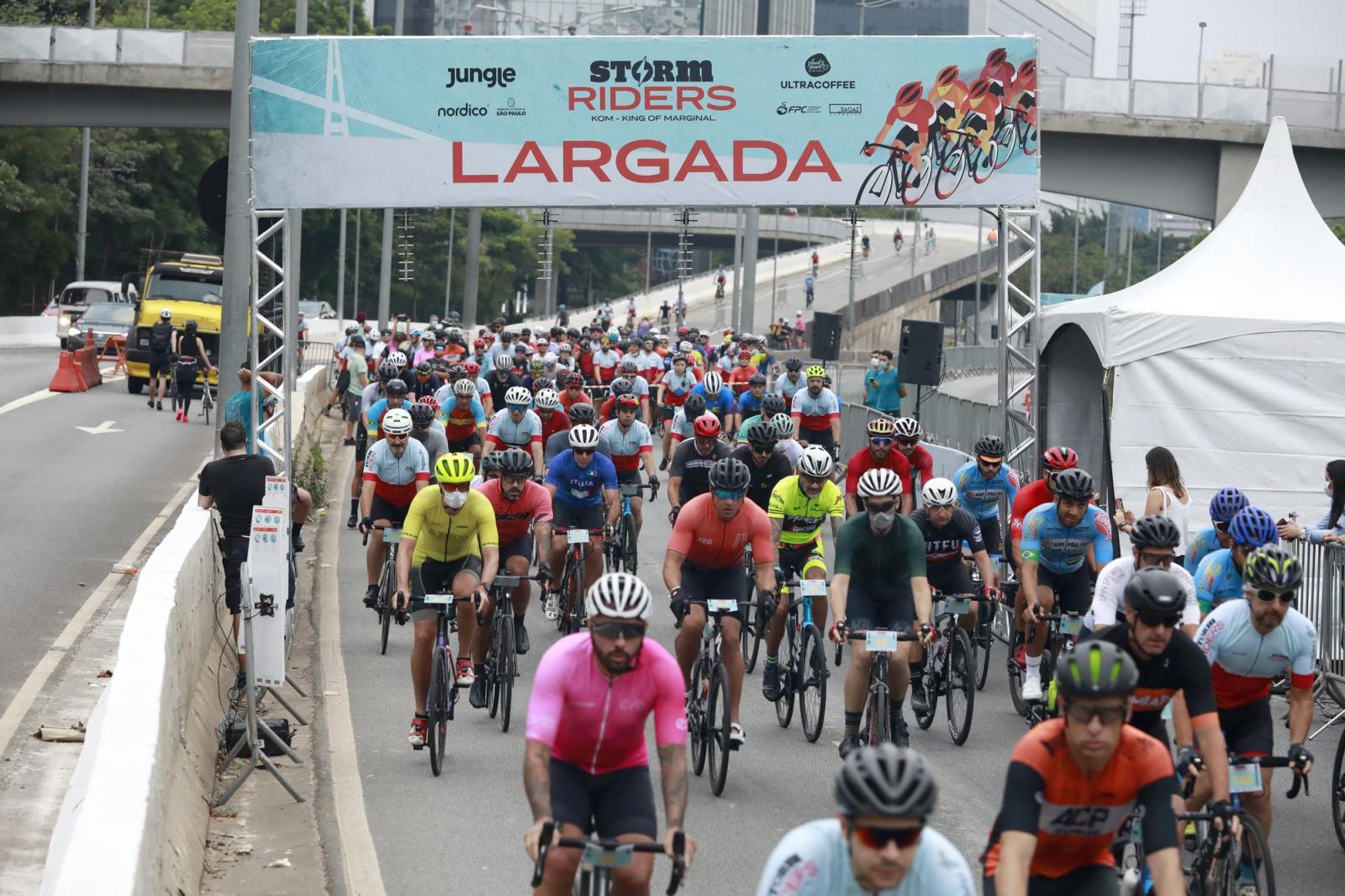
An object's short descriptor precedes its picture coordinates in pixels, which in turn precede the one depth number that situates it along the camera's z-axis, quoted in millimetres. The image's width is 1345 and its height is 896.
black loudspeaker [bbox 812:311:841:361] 34875
